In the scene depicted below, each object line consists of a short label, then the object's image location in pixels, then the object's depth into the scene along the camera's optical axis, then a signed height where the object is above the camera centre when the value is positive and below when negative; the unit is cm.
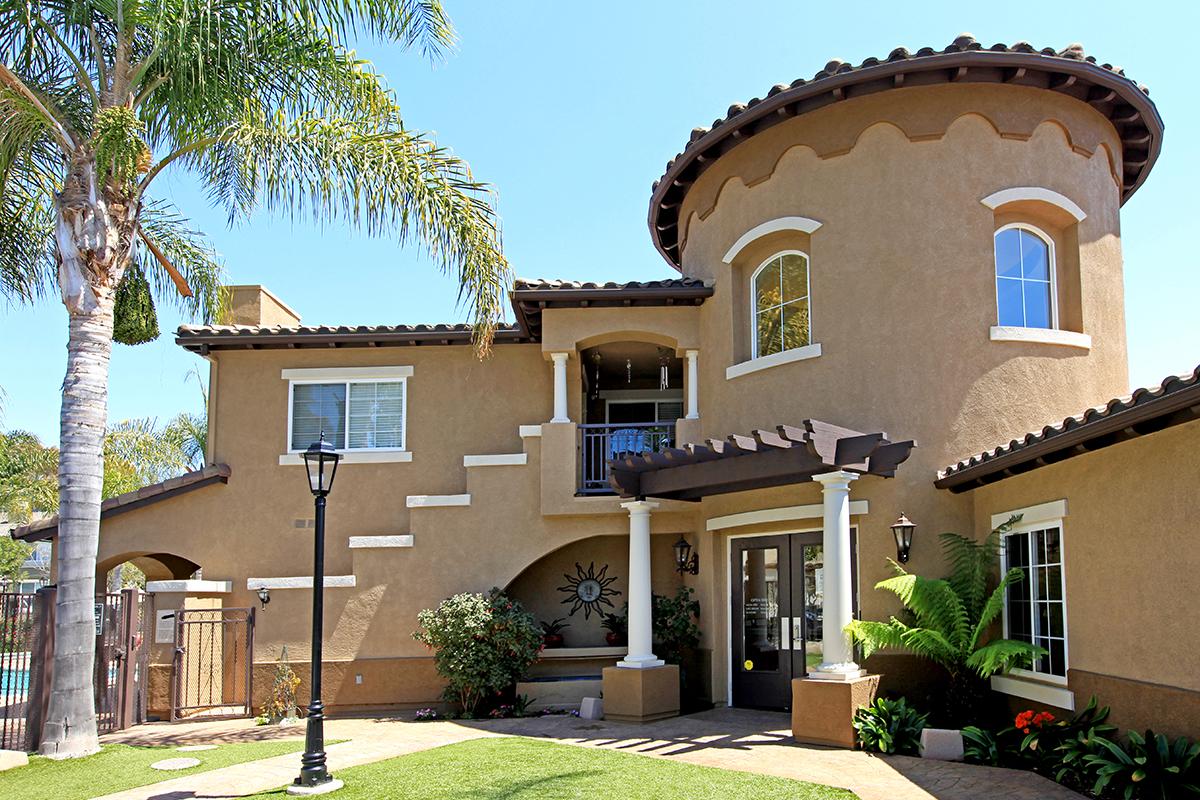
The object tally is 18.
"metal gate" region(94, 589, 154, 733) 1380 -179
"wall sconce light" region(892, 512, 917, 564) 1173 +3
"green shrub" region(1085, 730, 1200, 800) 770 -185
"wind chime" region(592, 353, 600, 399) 1973 +293
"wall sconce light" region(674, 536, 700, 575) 1519 -34
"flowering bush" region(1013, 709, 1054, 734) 972 -180
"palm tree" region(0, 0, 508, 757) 1175 +488
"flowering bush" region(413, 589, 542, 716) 1433 -155
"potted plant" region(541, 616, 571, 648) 1633 -159
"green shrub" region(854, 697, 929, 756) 1042 -201
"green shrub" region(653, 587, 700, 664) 1455 -130
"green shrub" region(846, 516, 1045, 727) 1083 -97
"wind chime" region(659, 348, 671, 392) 1808 +317
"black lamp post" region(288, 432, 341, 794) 941 -107
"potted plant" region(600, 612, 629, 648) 1647 -154
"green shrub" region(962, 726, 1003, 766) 984 -210
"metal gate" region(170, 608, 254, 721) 1507 -194
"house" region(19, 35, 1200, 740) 1017 +146
